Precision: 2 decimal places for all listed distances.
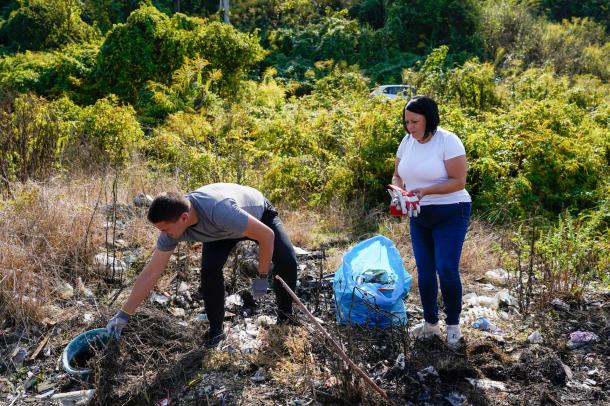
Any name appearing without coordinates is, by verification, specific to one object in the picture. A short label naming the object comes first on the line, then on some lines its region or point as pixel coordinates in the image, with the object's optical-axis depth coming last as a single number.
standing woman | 3.23
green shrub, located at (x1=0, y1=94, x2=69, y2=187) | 5.95
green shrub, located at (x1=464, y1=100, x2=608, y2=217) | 5.99
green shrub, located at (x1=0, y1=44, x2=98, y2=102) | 13.27
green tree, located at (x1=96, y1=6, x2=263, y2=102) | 12.16
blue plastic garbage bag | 3.66
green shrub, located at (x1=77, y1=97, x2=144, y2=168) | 7.20
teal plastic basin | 3.30
